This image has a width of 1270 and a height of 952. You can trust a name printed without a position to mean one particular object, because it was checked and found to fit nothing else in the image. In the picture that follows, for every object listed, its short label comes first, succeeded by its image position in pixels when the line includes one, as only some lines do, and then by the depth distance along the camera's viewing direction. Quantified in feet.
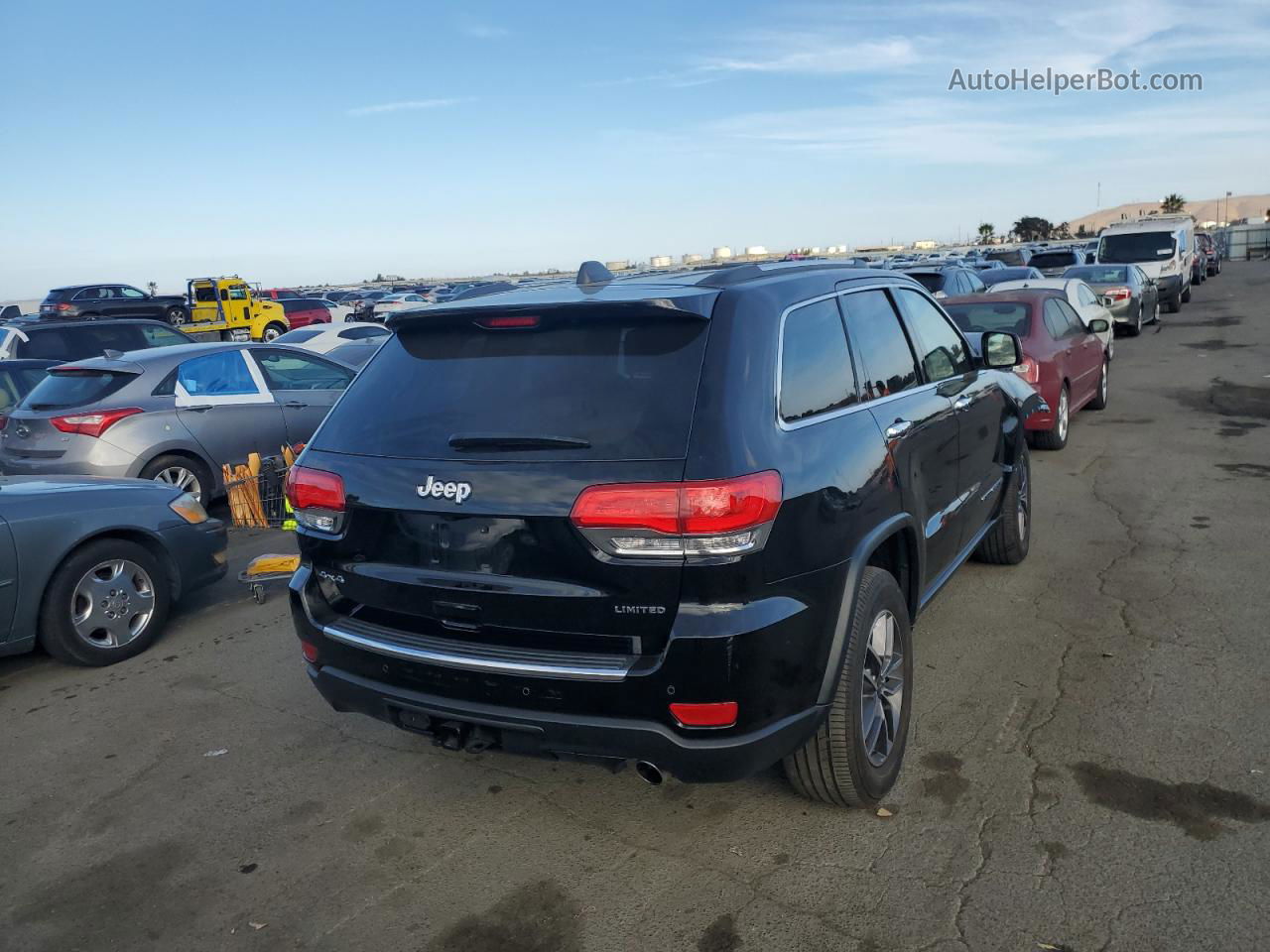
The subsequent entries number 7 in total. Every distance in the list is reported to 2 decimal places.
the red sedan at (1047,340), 30.42
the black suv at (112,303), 93.56
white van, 80.59
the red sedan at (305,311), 122.62
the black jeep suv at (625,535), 9.27
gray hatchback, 26.37
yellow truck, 108.88
